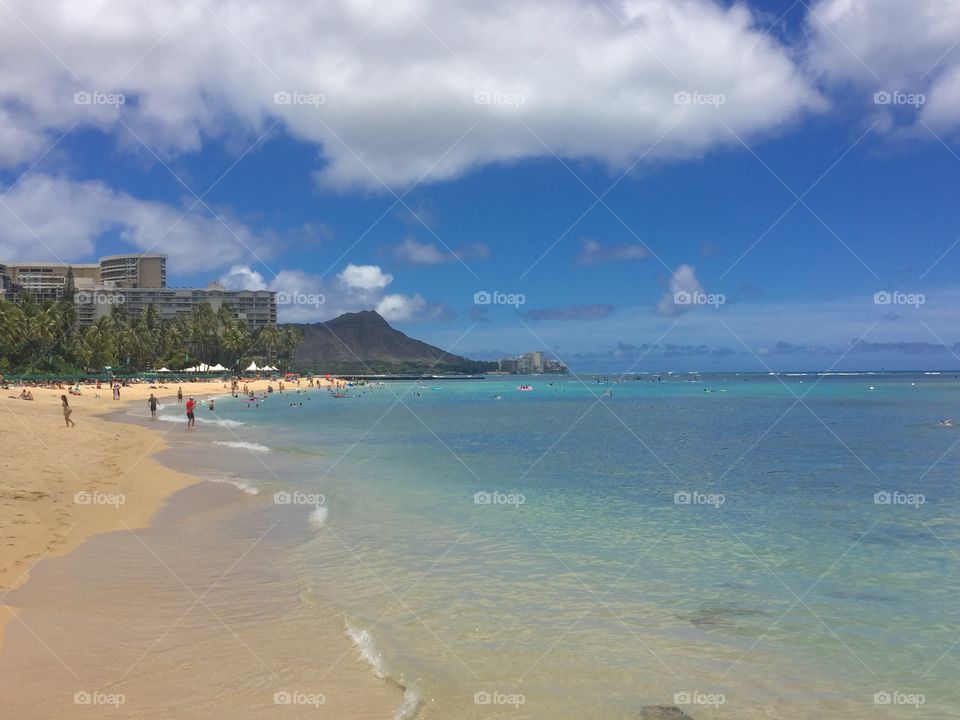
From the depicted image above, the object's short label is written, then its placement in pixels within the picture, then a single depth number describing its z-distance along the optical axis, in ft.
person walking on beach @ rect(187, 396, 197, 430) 147.74
